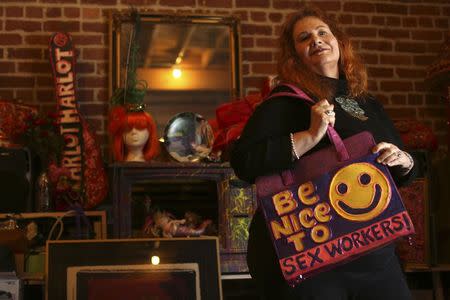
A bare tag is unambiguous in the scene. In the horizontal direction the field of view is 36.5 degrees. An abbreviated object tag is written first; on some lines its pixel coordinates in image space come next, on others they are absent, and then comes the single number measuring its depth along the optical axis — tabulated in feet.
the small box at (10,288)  8.76
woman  5.33
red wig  10.25
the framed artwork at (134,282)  8.96
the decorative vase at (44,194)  10.23
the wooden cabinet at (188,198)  9.87
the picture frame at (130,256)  9.00
